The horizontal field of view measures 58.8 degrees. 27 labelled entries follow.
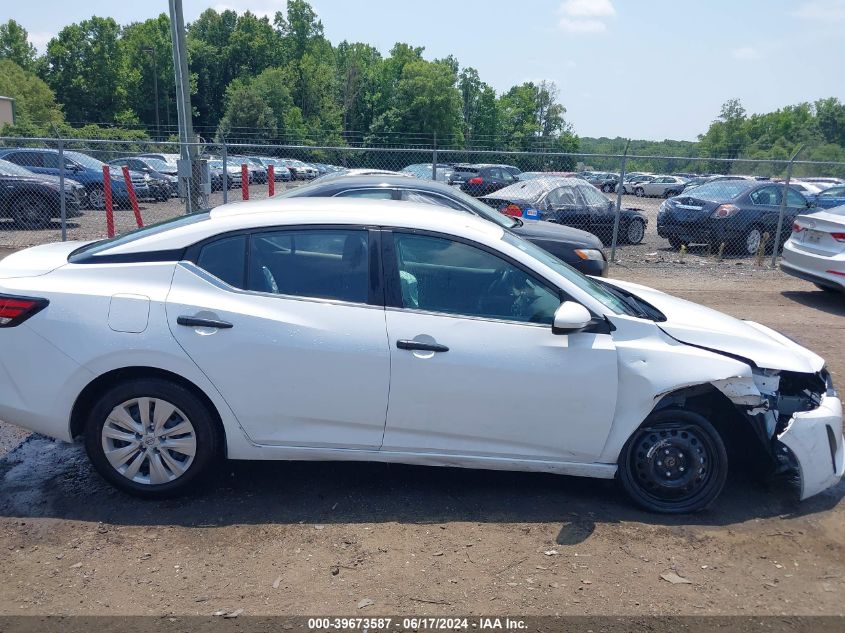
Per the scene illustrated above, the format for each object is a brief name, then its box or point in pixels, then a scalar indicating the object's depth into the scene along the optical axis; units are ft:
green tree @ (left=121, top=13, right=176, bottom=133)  241.76
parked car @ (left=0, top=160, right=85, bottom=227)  50.01
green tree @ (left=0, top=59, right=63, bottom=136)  184.96
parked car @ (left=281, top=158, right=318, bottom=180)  90.08
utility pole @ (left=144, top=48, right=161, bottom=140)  208.13
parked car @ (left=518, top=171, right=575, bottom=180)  62.78
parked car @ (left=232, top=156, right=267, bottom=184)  79.55
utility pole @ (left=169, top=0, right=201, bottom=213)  43.86
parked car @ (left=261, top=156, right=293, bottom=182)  85.51
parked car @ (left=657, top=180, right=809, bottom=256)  47.60
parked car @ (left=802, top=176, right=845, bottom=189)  112.68
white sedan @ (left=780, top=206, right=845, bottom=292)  32.65
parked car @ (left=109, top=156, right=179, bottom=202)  65.82
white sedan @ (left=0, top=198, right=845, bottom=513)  12.96
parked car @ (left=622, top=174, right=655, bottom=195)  132.06
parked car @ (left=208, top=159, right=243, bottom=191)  66.33
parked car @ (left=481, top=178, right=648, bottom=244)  46.19
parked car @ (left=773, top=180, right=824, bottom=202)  90.01
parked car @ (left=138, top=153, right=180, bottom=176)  90.01
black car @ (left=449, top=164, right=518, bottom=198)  69.21
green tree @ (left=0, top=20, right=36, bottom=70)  264.31
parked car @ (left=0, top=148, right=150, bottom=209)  60.29
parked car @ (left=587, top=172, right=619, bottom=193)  86.02
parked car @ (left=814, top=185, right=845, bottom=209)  60.23
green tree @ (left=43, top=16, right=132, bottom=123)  235.20
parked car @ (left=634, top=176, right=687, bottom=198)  127.75
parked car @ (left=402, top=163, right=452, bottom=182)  65.62
